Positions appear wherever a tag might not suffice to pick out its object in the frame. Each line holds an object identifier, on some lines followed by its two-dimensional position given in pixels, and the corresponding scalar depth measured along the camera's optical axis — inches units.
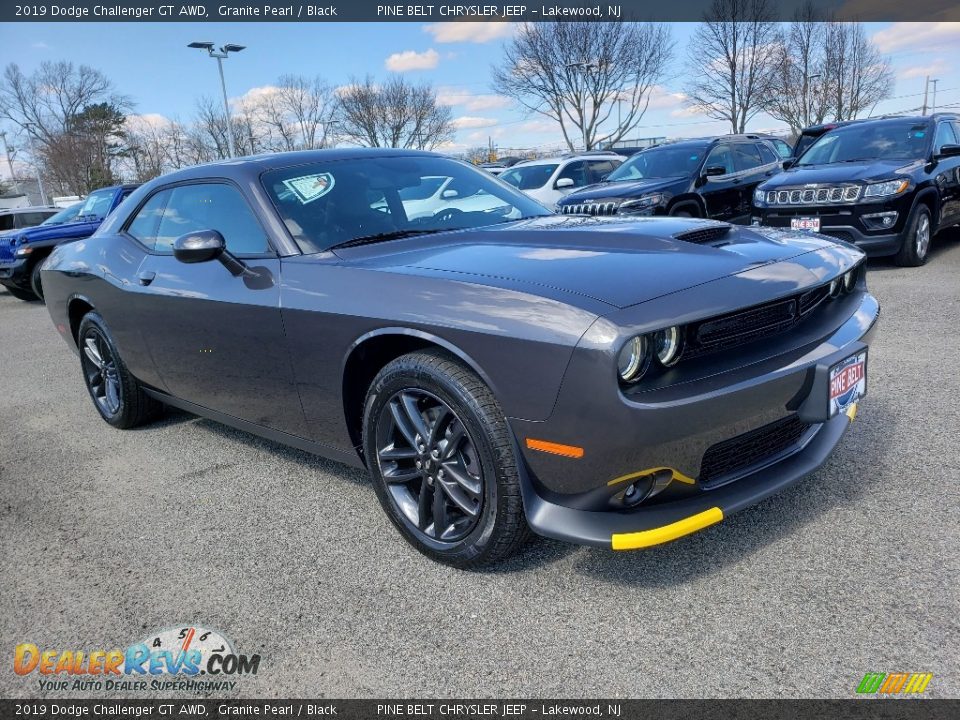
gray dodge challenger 79.6
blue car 428.8
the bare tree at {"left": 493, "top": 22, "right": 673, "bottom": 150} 1273.4
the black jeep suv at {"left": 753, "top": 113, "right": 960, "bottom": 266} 286.5
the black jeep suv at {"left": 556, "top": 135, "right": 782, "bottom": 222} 347.3
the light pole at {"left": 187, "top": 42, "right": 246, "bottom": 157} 1004.6
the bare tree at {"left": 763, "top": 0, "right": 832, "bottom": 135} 1309.1
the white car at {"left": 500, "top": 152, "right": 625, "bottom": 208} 482.3
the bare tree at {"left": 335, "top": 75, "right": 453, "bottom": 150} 1679.4
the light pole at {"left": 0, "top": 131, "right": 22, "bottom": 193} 1872.5
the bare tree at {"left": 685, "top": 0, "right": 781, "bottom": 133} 1229.1
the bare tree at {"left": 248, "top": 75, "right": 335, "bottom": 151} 1667.1
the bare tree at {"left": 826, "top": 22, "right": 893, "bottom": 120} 1354.6
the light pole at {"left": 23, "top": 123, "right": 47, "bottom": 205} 1699.1
